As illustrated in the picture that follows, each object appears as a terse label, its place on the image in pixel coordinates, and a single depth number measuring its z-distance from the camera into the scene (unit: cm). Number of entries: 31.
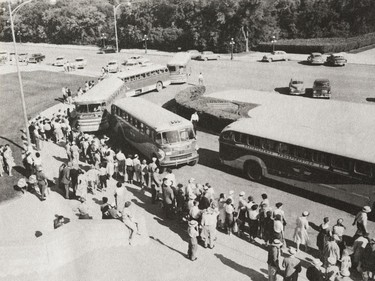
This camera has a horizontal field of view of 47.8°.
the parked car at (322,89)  3312
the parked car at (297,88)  3525
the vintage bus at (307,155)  1550
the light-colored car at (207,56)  5650
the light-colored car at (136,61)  5344
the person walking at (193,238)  1266
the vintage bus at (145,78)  3509
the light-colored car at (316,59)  4803
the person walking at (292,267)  1066
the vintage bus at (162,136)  2019
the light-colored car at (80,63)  5575
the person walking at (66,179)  1764
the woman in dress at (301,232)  1313
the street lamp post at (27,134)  2270
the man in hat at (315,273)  1030
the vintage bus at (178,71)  4041
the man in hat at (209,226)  1334
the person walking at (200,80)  3881
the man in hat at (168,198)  1558
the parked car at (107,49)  7381
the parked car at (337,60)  4578
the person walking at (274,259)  1138
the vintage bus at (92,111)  2670
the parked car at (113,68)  5044
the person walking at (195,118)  2727
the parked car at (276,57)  5312
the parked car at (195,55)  5784
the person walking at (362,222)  1321
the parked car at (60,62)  5940
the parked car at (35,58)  6419
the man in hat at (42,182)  1770
